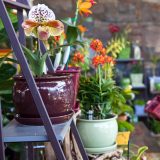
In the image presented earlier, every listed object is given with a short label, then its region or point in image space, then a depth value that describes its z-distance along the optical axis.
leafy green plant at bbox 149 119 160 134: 3.82
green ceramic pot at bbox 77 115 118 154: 1.53
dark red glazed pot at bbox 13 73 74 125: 0.97
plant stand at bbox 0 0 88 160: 0.87
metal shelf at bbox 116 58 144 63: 4.46
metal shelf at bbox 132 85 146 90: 4.46
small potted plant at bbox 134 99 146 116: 4.42
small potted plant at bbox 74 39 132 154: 1.54
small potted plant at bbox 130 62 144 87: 4.46
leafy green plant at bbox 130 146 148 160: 1.56
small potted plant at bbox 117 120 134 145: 1.94
